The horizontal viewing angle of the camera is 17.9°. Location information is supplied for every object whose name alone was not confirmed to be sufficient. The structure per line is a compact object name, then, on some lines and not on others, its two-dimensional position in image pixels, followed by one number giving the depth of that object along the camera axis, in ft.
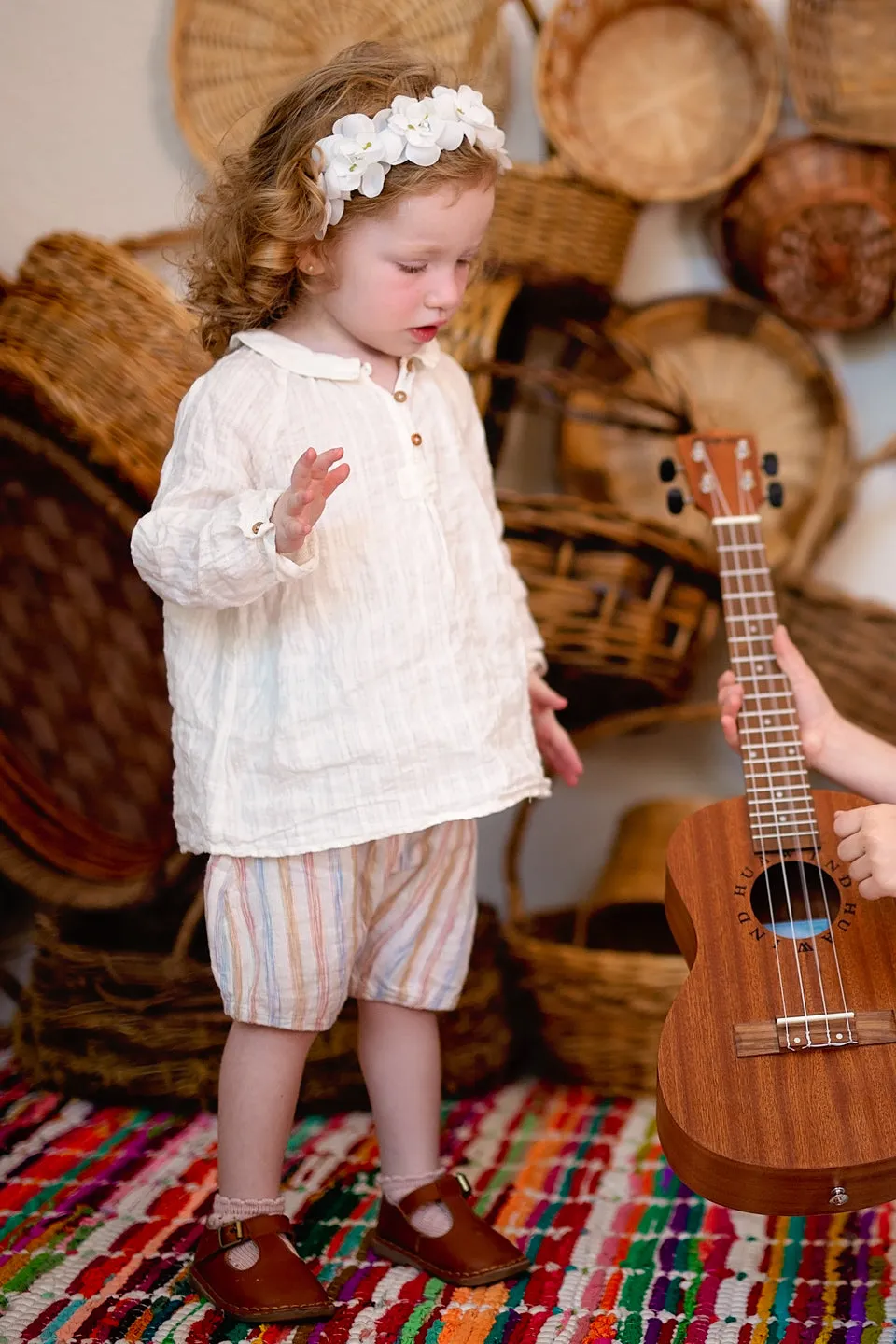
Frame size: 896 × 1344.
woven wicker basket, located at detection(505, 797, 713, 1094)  7.33
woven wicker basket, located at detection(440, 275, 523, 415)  7.26
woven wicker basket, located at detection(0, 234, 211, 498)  6.80
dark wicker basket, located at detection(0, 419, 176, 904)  7.28
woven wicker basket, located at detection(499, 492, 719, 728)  7.23
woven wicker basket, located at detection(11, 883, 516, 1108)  7.15
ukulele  5.82
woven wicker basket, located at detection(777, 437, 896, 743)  7.50
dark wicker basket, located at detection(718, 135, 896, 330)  7.55
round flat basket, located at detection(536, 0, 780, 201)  7.60
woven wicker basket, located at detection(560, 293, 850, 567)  7.80
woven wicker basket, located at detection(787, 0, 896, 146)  7.57
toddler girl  6.13
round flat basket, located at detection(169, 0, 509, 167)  7.56
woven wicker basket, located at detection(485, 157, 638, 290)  7.36
